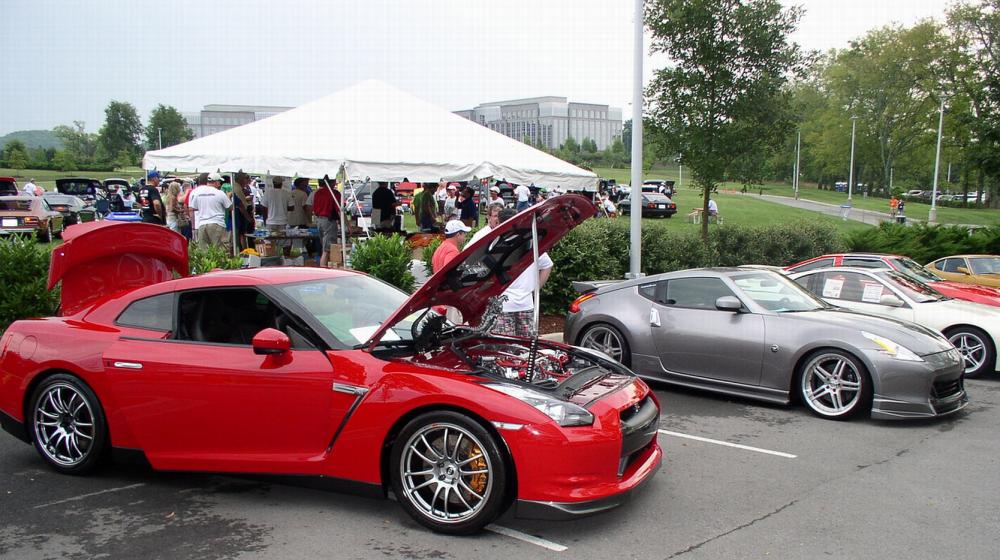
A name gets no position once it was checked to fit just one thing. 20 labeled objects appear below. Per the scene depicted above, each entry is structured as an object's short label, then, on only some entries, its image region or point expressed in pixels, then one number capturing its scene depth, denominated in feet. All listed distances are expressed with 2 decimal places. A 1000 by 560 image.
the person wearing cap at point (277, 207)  47.62
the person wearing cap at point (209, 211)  41.91
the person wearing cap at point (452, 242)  23.66
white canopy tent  34.91
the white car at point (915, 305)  29.37
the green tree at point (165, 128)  302.45
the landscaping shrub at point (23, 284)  28.63
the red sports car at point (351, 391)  13.01
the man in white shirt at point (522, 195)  99.50
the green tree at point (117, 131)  297.94
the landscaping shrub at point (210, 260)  30.91
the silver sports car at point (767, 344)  21.67
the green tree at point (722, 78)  47.60
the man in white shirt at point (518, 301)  23.02
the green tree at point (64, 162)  224.12
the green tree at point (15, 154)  214.28
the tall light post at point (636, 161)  37.42
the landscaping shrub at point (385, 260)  33.78
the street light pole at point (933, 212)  154.69
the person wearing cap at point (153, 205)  57.24
